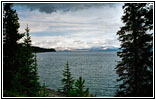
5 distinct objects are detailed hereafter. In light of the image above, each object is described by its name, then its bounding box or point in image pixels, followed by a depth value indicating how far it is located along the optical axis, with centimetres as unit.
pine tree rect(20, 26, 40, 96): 1678
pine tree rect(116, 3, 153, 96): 1121
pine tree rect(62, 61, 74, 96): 2524
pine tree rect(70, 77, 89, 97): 1035
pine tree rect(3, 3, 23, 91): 1295
